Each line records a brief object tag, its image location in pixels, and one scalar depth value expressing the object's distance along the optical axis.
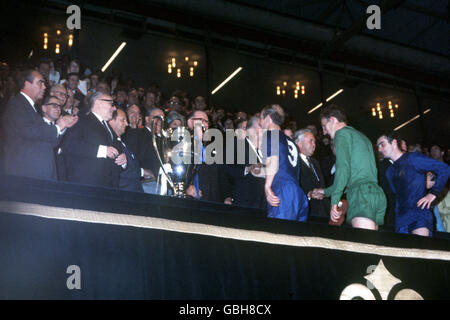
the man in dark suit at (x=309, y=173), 4.26
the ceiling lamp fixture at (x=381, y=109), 12.35
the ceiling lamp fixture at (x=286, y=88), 11.39
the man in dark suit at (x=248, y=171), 4.17
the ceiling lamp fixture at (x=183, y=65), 10.37
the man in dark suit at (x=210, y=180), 4.13
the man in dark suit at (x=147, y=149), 4.37
